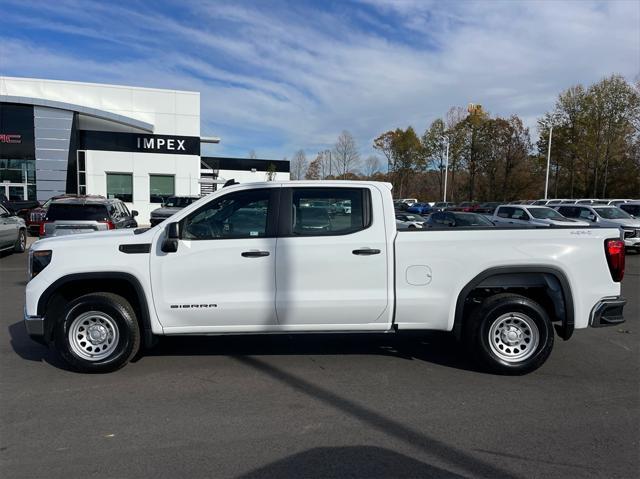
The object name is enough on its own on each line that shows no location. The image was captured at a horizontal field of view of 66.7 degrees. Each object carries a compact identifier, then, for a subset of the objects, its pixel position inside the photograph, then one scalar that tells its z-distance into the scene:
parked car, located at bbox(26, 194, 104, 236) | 17.64
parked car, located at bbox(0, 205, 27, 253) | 13.37
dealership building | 27.61
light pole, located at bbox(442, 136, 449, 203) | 55.53
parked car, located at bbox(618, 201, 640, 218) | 19.11
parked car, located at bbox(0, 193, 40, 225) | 23.89
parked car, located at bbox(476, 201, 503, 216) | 39.89
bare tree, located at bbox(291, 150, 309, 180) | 67.56
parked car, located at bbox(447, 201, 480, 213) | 42.23
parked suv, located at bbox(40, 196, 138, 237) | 11.47
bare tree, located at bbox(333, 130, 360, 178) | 57.44
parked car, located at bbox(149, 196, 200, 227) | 18.08
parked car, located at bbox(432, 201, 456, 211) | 50.72
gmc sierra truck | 4.73
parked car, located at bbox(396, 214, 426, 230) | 20.74
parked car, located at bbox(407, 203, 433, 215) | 49.50
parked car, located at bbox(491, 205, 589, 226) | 17.79
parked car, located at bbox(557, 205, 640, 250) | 16.12
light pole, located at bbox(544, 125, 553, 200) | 41.78
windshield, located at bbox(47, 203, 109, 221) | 11.73
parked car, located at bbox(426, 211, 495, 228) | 18.31
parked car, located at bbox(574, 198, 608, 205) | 30.83
